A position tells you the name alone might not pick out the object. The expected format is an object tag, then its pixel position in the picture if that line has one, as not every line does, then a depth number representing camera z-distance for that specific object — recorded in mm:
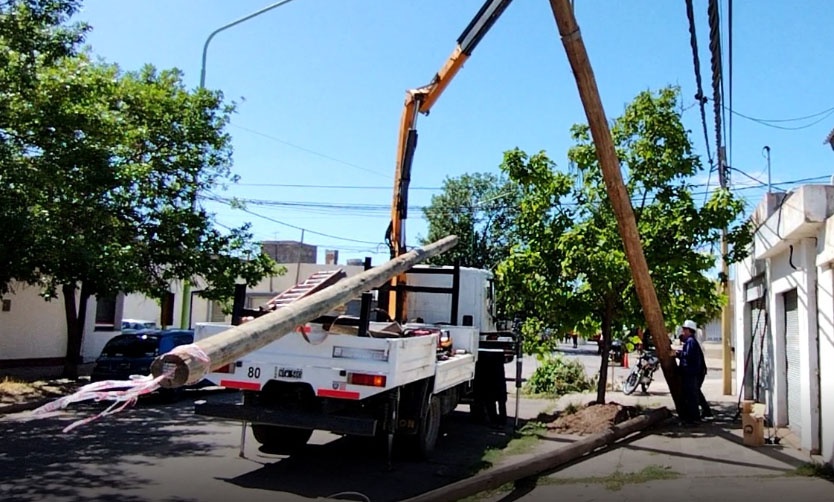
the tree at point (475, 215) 36531
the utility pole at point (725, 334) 16772
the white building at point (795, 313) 9117
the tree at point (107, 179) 14039
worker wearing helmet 13750
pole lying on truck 4465
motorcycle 19719
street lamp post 19444
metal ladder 8977
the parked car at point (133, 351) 17125
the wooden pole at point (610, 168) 9391
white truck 8680
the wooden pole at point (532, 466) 7344
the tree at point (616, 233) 13398
